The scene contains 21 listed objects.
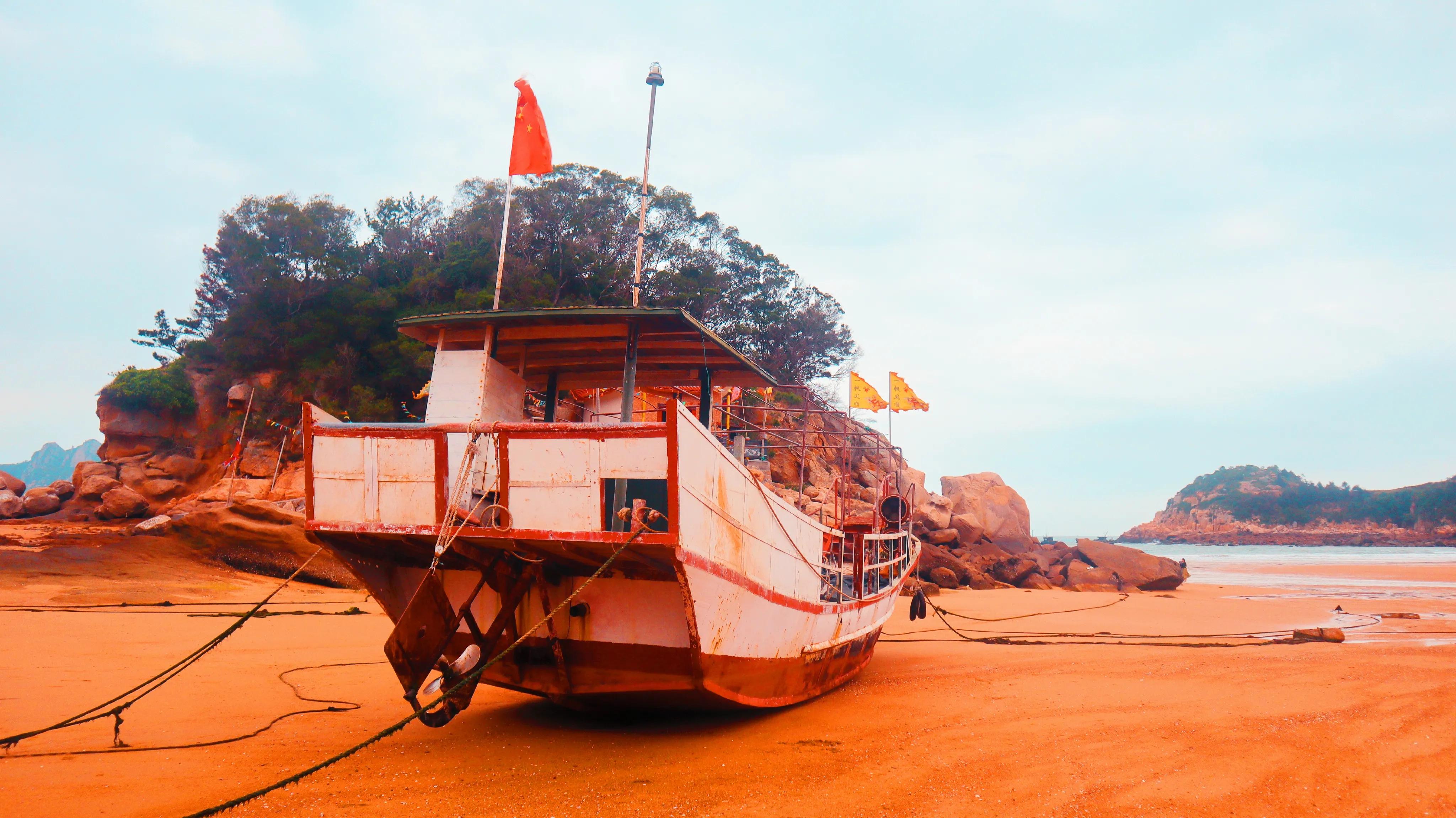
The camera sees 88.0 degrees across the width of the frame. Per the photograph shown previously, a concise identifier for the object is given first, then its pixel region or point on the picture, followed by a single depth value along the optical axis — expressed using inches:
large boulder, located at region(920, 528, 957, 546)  1089.4
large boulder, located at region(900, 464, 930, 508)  1165.7
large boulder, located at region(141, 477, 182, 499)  1070.4
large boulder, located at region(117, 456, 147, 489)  1082.1
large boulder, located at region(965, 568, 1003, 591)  971.9
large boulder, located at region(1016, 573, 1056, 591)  1005.8
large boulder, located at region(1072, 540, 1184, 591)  1013.8
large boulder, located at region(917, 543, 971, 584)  983.6
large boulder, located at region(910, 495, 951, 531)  1110.4
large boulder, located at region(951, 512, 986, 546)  1180.5
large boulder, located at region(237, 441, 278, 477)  1050.1
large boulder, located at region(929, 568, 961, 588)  952.9
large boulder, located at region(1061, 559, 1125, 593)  989.2
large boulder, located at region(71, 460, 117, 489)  1075.9
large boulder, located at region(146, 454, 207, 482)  1109.1
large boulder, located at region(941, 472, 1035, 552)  1342.3
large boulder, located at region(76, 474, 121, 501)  1031.0
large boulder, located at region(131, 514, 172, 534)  812.0
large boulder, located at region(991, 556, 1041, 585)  1021.2
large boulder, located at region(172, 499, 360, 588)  687.7
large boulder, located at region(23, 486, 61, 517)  1023.6
